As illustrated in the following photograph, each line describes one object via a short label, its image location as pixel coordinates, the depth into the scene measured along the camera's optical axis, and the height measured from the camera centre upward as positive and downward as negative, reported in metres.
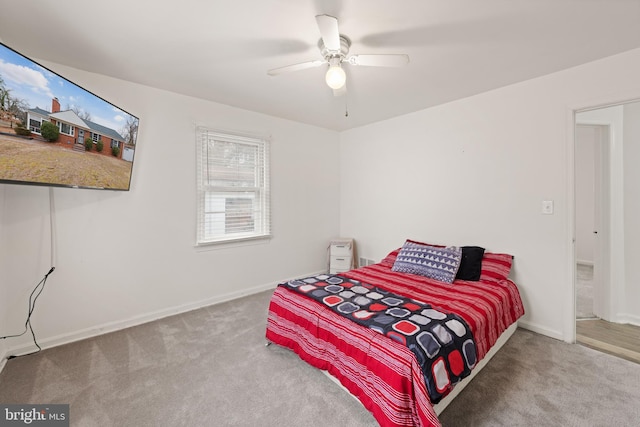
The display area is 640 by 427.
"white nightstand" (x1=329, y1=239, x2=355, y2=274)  4.03 -0.63
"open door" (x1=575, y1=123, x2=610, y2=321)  2.75 -0.27
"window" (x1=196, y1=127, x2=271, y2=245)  3.17 +0.33
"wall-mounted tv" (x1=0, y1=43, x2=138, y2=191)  1.50 +0.56
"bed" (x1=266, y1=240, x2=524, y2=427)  1.40 -0.72
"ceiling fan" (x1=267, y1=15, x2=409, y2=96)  1.68 +1.06
